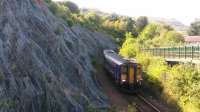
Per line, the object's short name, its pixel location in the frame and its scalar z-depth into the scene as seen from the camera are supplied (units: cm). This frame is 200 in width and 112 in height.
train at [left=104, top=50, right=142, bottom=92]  1947
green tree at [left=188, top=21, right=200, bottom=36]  7245
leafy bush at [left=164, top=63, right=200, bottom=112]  1625
